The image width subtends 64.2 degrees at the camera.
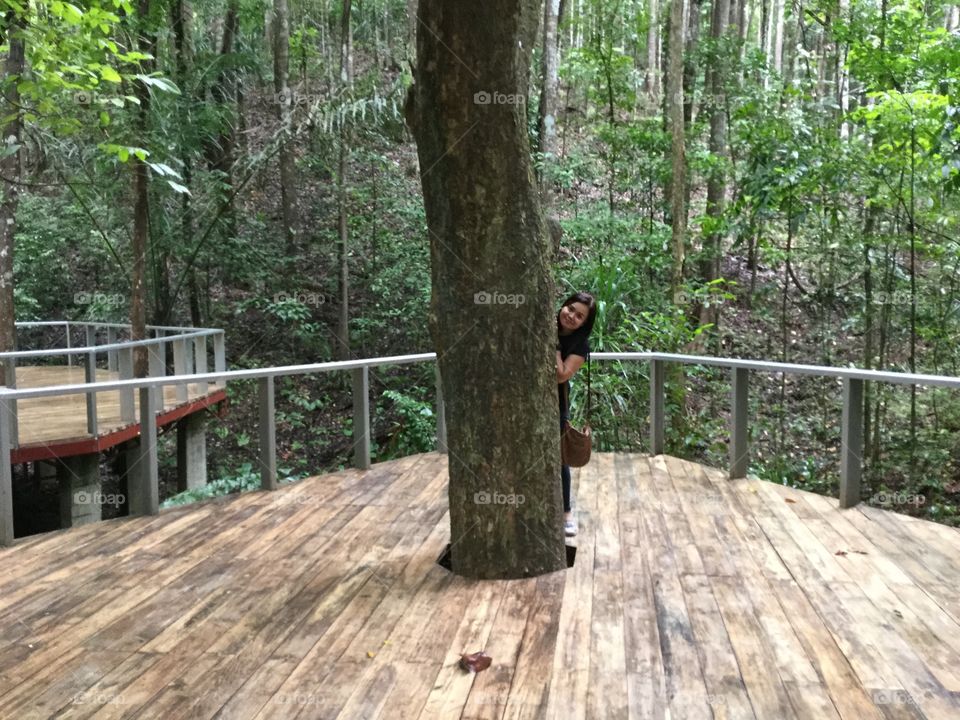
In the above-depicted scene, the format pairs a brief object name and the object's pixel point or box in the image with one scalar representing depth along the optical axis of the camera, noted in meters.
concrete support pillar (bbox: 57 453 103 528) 8.26
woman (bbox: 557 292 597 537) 4.28
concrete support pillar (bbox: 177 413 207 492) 10.85
